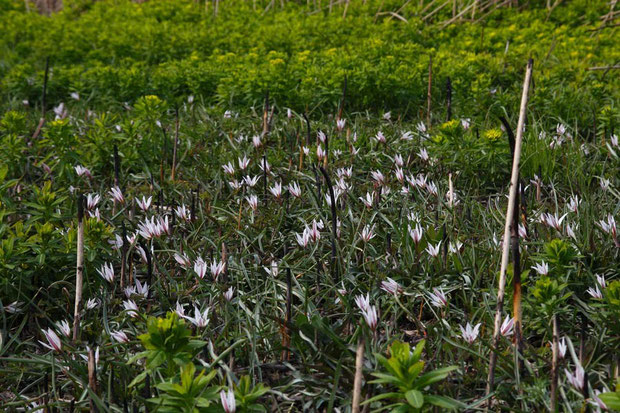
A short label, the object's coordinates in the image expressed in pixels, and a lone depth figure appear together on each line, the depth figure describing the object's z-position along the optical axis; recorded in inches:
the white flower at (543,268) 100.2
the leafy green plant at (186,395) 74.8
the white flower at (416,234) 114.7
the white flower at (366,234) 119.2
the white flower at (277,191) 137.6
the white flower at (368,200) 132.0
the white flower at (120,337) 93.8
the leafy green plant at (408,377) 72.2
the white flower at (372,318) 90.0
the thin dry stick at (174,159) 159.5
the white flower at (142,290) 108.7
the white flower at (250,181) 142.8
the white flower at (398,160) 152.1
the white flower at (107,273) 111.1
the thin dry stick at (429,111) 186.1
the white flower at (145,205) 130.3
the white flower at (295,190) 139.0
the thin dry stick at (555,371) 73.6
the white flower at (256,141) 169.9
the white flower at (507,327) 89.2
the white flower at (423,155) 154.6
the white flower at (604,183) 135.8
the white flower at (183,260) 112.4
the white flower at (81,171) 153.9
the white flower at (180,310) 97.4
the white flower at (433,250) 112.5
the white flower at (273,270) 114.0
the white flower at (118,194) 135.9
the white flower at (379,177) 143.7
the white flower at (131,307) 100.3
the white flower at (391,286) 104.7
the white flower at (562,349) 84.5
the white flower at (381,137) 167.3
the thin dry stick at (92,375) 81.7
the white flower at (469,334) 91.0
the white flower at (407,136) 171.7
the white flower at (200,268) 106.3
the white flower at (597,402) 70.8
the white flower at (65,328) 98.5
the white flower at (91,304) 104.8
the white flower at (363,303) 95.1
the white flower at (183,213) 131.7
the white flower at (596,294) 97.0
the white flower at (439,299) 101.1
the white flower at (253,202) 135.5
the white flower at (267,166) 158.8
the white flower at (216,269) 107.3
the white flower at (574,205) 126.1
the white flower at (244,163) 152.4
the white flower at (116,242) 121.3
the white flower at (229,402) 74.0
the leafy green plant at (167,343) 79.3
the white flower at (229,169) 151.6
